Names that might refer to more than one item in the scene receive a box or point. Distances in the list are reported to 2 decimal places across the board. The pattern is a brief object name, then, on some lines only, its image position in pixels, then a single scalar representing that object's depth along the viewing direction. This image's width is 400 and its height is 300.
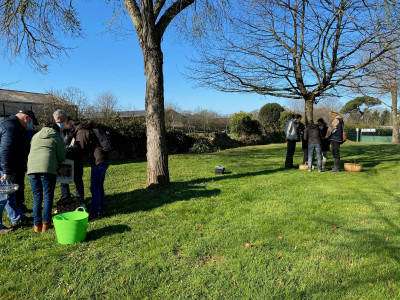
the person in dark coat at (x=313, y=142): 8.39
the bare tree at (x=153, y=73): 6.19
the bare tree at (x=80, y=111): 14.59
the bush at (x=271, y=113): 26.94
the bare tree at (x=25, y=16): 7.65
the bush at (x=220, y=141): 16.92
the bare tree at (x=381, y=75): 9.17
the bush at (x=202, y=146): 15.59
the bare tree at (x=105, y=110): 16.69
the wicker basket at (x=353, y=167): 8.51
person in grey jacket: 8.89
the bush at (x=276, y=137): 22.02
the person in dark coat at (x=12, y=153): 4.00
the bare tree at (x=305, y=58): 8.61
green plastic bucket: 3.43
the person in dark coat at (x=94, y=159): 4.44
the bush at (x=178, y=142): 14.75
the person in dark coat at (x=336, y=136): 8.46
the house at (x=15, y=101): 19.86
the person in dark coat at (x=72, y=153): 4.68
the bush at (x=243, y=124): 20.02
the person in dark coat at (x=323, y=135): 8.99
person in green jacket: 3.85
